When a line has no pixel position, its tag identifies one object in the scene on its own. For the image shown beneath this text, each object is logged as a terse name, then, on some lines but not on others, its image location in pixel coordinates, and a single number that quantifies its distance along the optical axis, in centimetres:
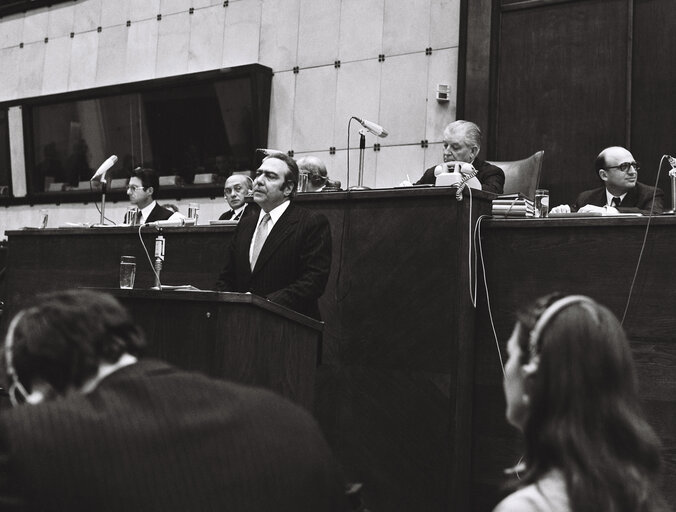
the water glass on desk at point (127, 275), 459
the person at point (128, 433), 128
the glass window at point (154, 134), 792
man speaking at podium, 415
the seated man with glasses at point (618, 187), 544
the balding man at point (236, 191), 654
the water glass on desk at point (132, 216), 631
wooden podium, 349
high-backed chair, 559
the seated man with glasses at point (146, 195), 655
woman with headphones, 131
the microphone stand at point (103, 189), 627
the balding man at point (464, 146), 545
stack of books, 428
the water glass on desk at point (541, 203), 426
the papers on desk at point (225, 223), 528
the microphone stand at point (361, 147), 480
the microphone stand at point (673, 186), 404
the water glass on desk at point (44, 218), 660
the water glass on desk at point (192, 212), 589
